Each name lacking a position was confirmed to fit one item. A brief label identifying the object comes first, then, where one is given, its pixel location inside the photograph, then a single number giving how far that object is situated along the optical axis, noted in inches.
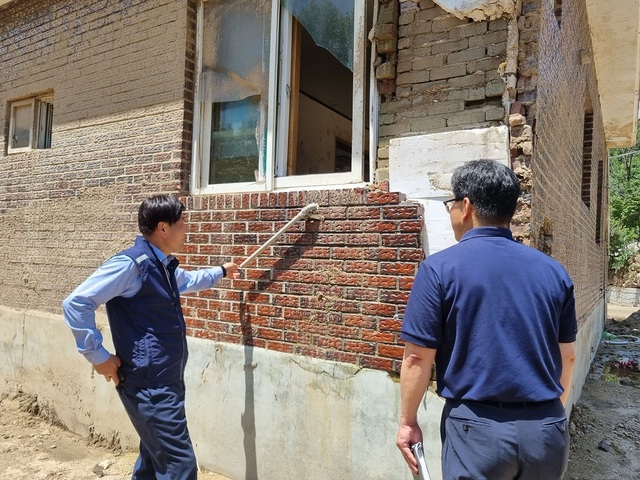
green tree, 830.5
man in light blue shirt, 99.0
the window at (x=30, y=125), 217.3
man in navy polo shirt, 67.3
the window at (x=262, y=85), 138.2
